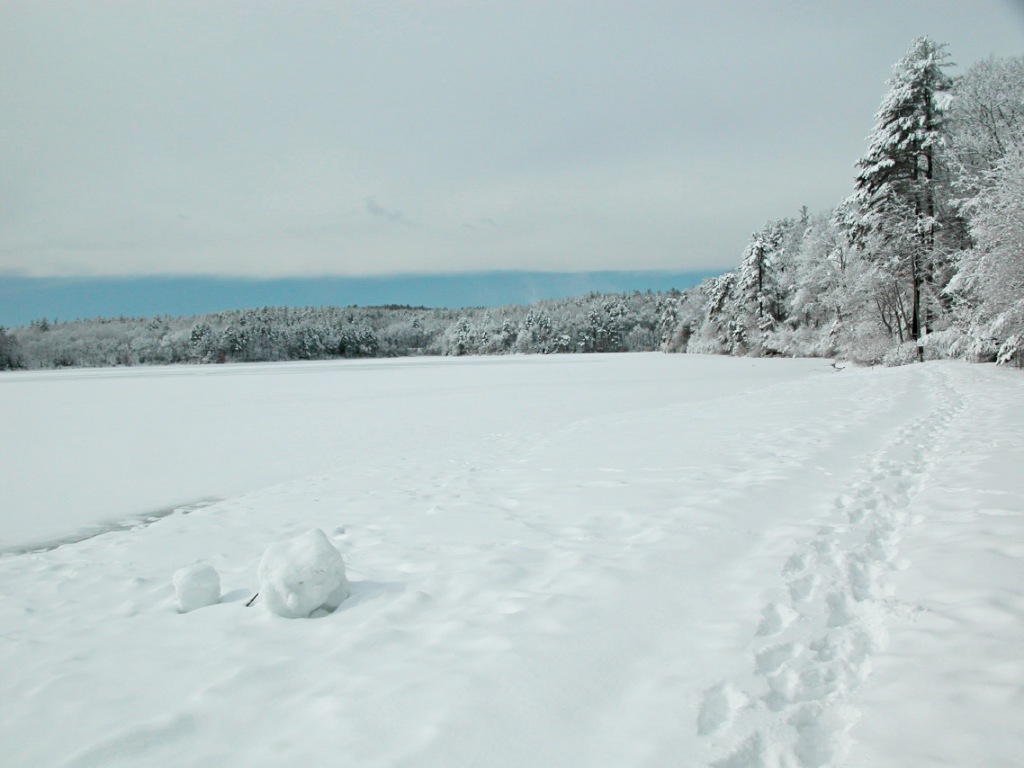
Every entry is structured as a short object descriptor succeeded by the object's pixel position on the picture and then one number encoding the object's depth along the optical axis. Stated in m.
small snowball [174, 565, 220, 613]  4.39
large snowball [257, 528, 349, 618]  3.99
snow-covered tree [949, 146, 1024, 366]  15.53
